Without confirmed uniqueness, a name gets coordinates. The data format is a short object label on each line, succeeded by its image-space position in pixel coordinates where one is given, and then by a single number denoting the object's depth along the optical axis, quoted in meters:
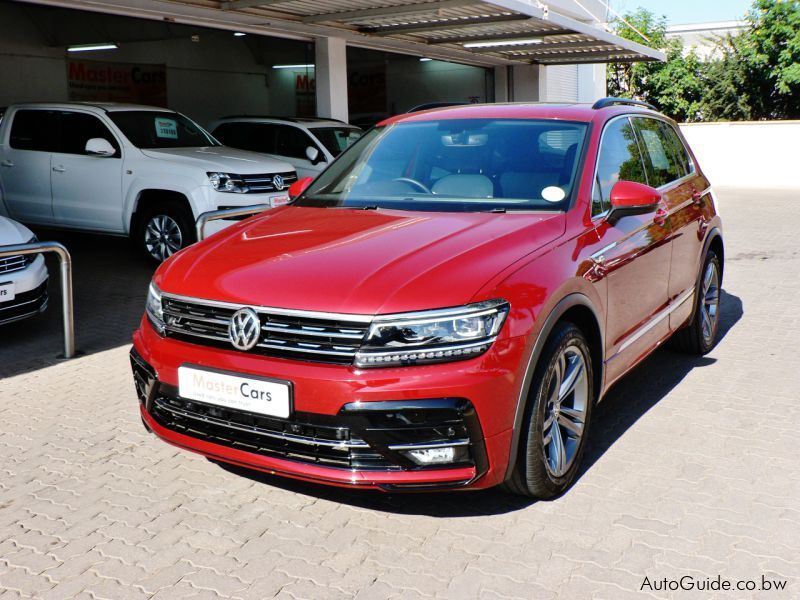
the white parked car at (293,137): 13.03
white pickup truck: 10.10
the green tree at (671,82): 32.19
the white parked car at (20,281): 6.82
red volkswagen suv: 3.33
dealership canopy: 12.02
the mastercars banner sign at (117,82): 21.52
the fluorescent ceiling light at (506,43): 16.78
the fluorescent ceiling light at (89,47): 21.06
